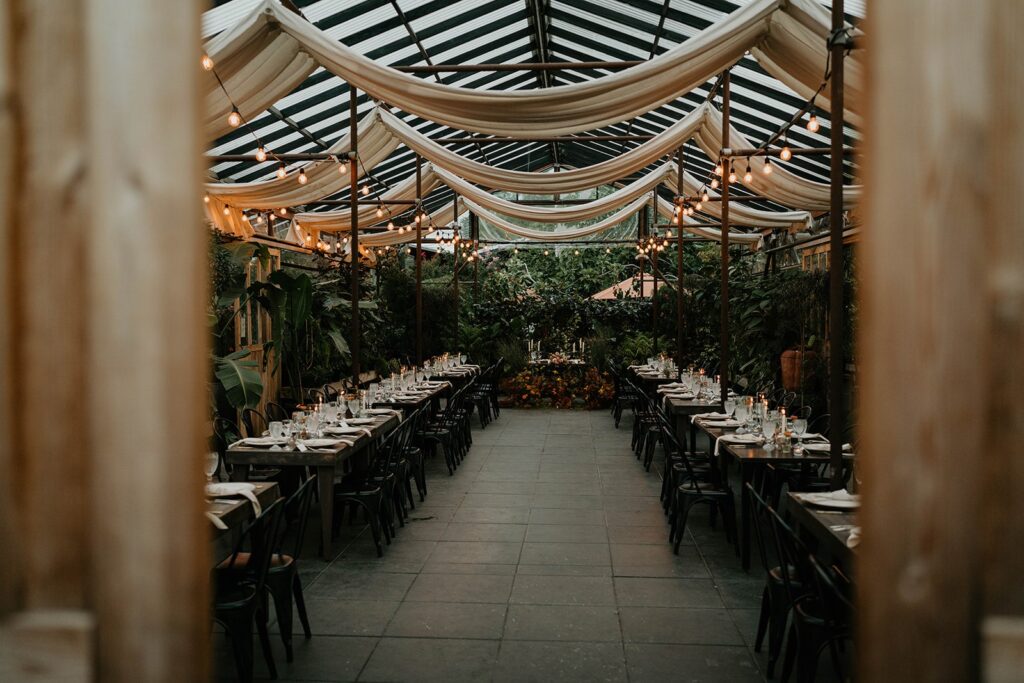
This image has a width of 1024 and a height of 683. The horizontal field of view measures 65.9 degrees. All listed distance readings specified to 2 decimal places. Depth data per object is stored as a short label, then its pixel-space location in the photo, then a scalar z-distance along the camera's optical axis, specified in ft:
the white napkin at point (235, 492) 12.47
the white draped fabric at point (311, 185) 30.25
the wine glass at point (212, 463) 13.43
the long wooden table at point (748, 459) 16.01
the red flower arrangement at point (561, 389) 44.70
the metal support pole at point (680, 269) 32.75
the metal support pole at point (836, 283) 14.33
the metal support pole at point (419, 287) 35.36
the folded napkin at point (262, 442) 17.46
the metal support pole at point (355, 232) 24.25
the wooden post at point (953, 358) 3.60
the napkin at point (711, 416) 22.41
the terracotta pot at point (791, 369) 34.04
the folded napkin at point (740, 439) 18.09
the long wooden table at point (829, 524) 10.45
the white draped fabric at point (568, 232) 47.55
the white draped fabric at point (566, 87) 17.06
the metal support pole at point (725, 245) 23.47
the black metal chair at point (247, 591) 10.20
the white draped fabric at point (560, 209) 37.99
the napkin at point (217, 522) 11.03
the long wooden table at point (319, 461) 16.55
